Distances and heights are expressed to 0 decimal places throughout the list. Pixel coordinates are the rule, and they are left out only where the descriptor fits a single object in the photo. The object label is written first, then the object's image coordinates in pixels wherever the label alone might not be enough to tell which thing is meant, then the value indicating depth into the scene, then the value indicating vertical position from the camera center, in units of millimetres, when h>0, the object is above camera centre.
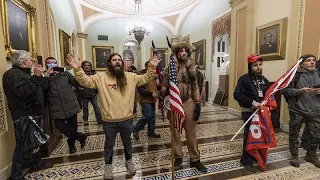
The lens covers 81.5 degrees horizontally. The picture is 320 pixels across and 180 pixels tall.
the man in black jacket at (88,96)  4348 -495
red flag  2400 -646
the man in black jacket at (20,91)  2059 -167
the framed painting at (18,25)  2521 +789
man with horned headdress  2365 -148
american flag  2150 -203
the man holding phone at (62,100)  2748 -369
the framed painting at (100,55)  10068 +1100
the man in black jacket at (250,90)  2406 -209
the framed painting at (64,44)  6328 +1123
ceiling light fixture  8000 +1928
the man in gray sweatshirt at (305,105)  2512 -434
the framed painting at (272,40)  4086 +807
